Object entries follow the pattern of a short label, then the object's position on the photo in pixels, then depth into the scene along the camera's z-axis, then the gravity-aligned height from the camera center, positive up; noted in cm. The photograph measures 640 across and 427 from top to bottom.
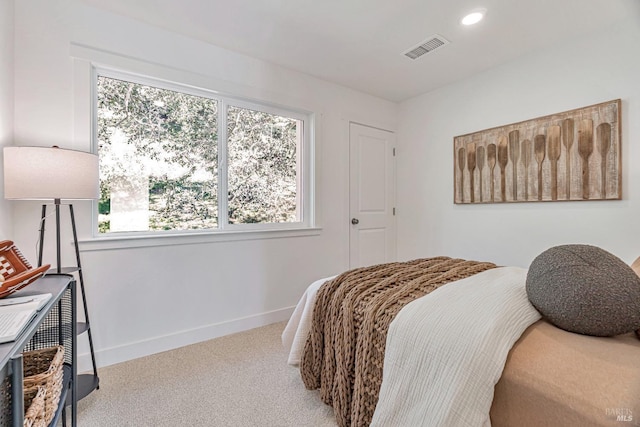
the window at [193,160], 214 +46
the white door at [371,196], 340 +18
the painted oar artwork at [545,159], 219 +42
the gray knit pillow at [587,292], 88 -27
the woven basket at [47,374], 97 -58
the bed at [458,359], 77 -48
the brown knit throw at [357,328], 121 -55
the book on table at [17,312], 75 -28
